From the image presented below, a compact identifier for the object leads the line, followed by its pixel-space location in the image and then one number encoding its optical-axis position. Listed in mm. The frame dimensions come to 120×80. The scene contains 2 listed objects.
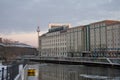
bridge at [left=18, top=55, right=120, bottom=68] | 47370
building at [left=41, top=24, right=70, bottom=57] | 108509
